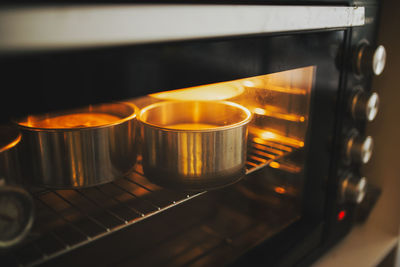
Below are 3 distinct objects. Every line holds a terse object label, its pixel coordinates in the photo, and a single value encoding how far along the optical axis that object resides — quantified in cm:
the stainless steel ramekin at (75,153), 48
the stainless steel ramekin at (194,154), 53
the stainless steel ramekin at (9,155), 41
